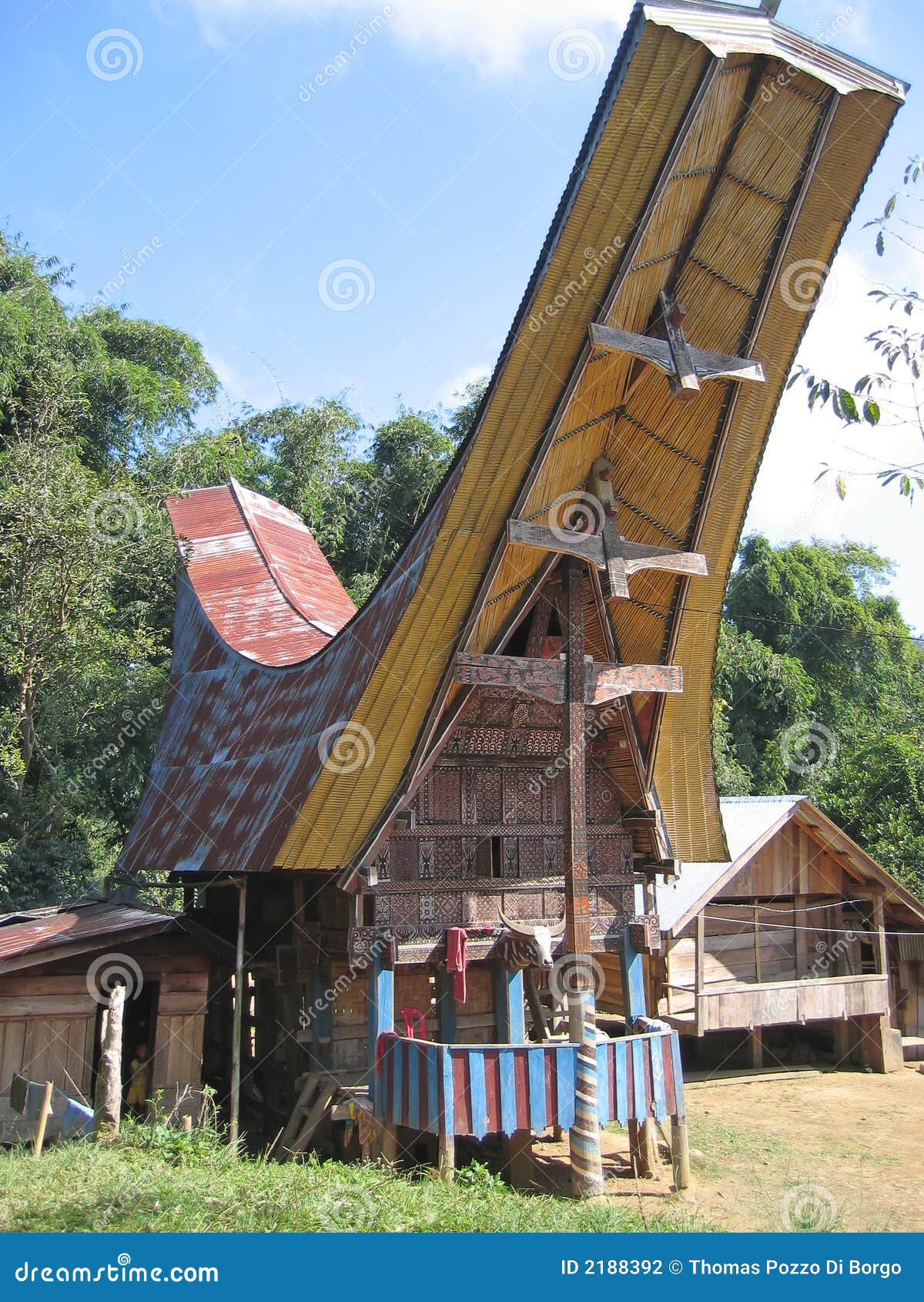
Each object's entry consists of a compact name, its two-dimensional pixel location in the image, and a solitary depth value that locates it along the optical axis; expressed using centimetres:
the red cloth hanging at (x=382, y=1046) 955
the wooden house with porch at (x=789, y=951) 1503
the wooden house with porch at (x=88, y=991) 1008
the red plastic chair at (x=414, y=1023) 1017
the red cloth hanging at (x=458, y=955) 989
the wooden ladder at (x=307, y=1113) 1036
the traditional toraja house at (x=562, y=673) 800
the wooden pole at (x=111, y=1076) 840
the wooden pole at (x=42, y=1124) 791
